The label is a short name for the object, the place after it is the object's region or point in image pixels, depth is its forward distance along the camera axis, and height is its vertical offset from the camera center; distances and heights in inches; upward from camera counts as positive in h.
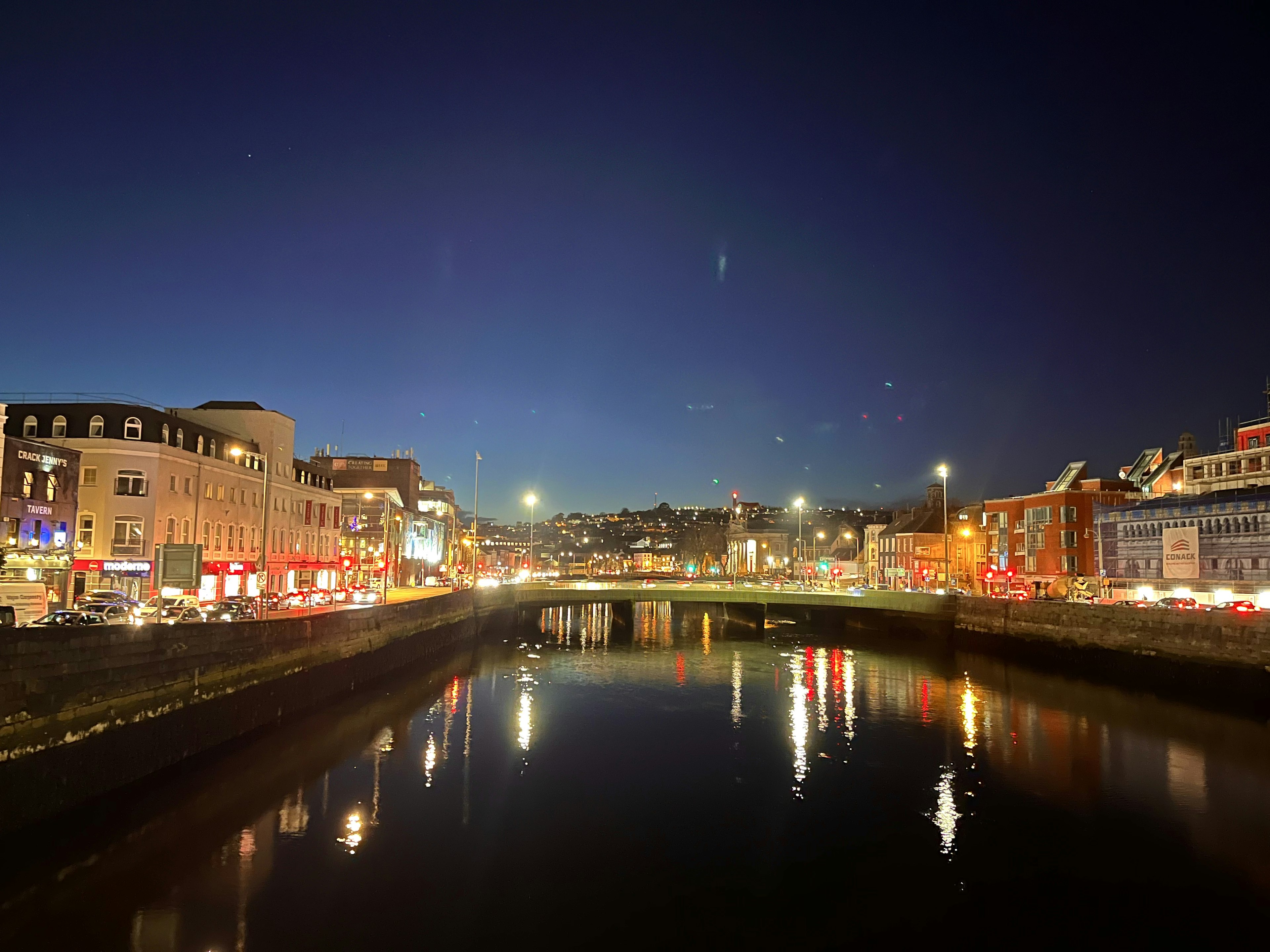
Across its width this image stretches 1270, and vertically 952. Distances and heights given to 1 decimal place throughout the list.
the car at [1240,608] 2041.1 -130.1
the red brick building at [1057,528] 3454.7 +134.5
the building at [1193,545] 2417.6 +44.1
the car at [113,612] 1433.3 -119.4
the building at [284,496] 2839.6 +208.1
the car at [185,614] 1651.1 -137.3
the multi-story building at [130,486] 2066.9 +170.1
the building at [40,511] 1752.0 +85.3
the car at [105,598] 1696.6 -109.8
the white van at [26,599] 1440.7 -95.9
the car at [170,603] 1702.8 -130.6
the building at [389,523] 4018.2 +156.8
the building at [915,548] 4869.6 +47.5
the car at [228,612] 1728.6 -139.9
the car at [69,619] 1288.1 -117.9
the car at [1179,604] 2304.4 -133.2
